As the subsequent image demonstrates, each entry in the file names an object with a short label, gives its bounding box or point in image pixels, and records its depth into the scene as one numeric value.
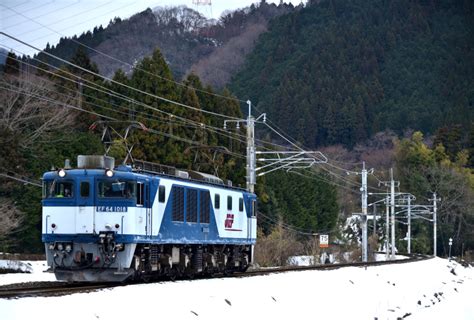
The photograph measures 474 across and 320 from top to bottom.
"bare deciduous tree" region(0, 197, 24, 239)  48.62
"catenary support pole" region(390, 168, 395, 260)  84.69
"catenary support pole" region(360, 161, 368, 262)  74.50
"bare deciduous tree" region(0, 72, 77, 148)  56.19
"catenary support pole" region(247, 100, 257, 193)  50.84
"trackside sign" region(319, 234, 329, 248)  65.88
